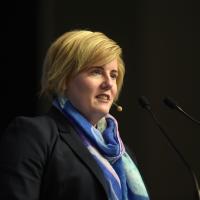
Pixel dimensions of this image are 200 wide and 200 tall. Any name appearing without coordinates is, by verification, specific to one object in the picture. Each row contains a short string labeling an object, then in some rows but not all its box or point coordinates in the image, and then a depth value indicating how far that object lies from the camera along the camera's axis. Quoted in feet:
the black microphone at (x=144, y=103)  20.64
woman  19.76
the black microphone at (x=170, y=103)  20.55
